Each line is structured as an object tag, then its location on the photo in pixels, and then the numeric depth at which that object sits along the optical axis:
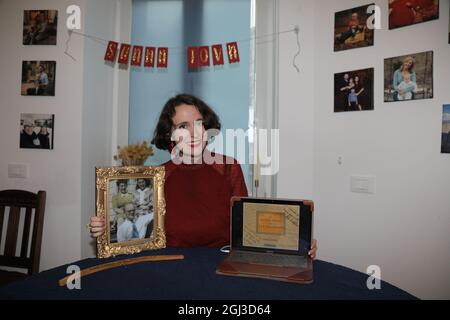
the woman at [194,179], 1.30
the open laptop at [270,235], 1.00
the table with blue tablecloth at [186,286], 0.81
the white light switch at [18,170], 1.84
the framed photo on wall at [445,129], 1.37
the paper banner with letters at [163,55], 1.80
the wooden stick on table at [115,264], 0.91
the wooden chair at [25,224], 1.61
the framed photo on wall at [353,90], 1.60
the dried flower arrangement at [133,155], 1.23
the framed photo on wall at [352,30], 1.62
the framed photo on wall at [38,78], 1.80
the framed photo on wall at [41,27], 1.79
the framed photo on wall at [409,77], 1.42
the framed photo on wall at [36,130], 1.80
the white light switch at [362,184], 1.60
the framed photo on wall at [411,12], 1.40
